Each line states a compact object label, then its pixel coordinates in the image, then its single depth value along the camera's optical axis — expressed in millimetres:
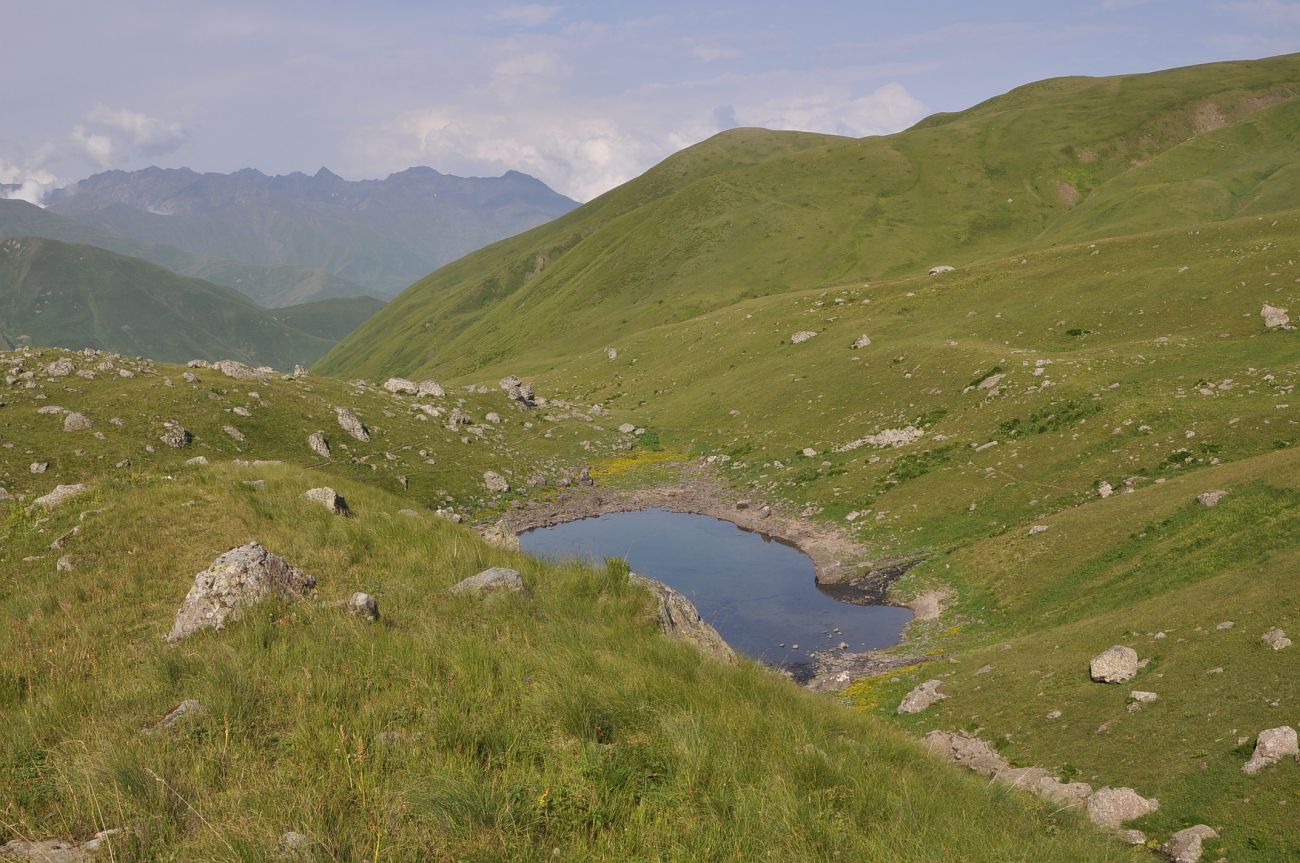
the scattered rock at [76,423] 36341
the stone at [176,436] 38281
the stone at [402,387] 62972
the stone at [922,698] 20516
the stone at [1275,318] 38719
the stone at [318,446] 43750
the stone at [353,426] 47219
